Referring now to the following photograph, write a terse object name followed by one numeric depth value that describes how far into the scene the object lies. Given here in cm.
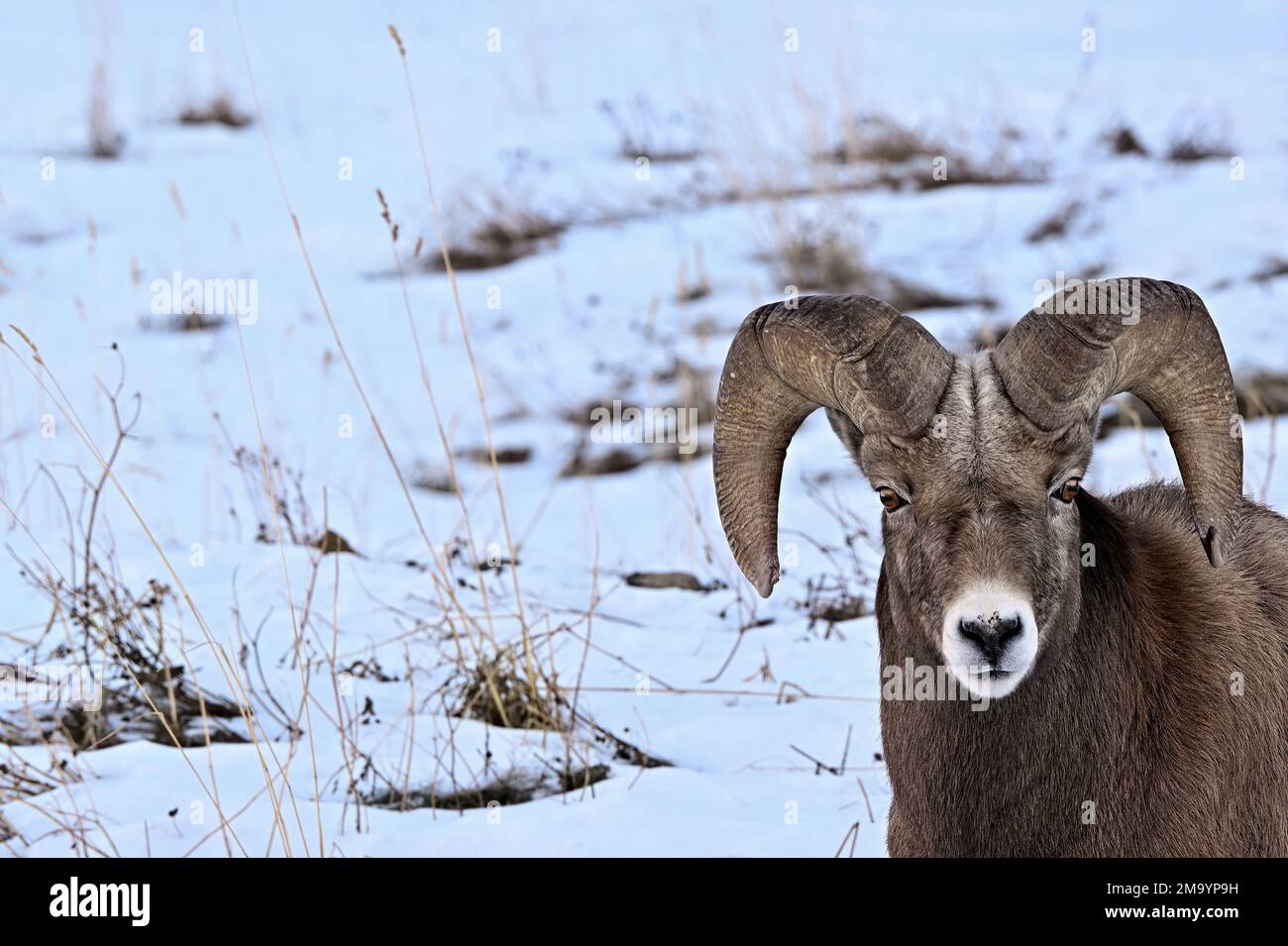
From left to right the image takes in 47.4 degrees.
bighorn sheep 369
